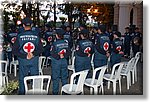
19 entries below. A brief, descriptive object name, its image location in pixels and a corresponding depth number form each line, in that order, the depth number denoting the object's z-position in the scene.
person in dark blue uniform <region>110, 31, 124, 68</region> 7.34
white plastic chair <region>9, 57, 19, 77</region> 7.42
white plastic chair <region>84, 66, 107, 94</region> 4.89
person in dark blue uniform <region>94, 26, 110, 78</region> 6.75
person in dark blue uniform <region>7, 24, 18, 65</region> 6.60
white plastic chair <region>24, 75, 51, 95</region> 4.13
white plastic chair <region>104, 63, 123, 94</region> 5.77
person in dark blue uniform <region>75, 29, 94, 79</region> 6.36
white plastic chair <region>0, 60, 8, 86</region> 4.19
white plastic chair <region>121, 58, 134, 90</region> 6.32
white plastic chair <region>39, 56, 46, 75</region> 6.80
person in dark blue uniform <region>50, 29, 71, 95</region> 5.52
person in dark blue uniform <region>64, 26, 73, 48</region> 9.12
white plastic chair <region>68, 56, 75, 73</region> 6.89
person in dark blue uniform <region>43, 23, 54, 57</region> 8.45
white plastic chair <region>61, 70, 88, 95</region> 4.48
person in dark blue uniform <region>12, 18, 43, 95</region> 5.29
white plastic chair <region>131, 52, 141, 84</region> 6.04
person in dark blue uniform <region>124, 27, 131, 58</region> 10.46
